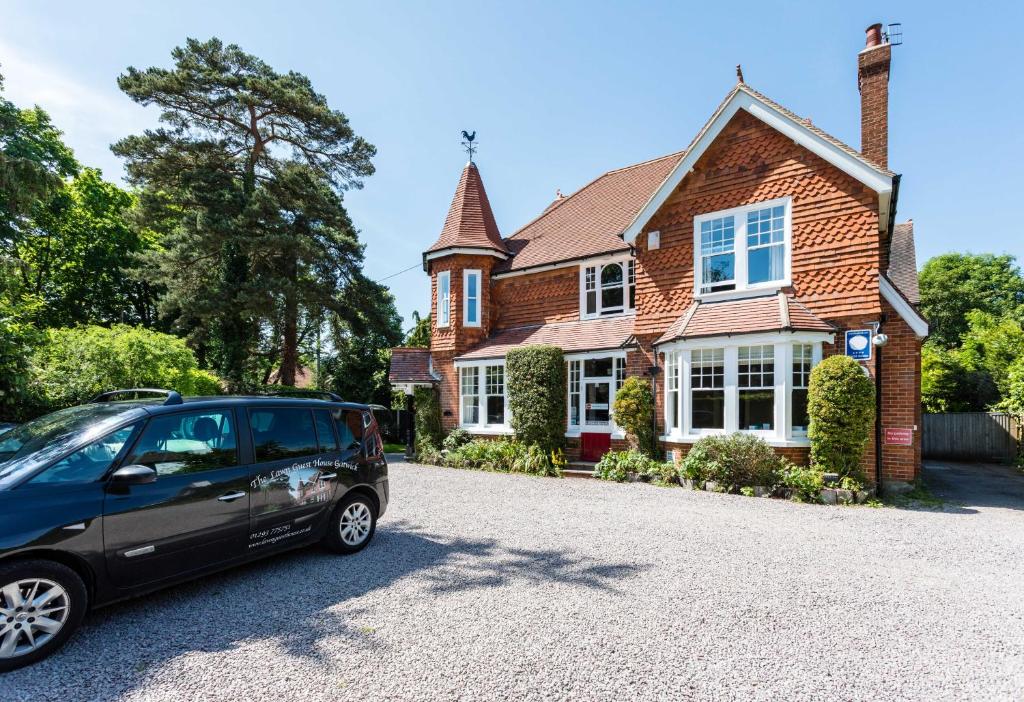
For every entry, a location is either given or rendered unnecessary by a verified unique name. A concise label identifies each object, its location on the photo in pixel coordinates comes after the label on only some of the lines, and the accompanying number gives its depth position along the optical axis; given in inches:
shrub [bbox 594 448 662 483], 446.3
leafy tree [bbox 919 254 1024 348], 1310.3
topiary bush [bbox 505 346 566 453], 526.3
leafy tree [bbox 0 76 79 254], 423.8
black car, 136.3
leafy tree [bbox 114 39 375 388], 788.0
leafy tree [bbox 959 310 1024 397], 740.6
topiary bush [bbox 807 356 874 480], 362.9
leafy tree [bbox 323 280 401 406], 962.1
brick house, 398.3
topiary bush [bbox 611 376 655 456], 471.5
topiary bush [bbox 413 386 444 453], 632.4
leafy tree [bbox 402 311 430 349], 1148.5
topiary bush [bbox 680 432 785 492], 388.5
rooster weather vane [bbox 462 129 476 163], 709.9
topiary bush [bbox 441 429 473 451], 603.2
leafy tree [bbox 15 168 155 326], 1068.5
